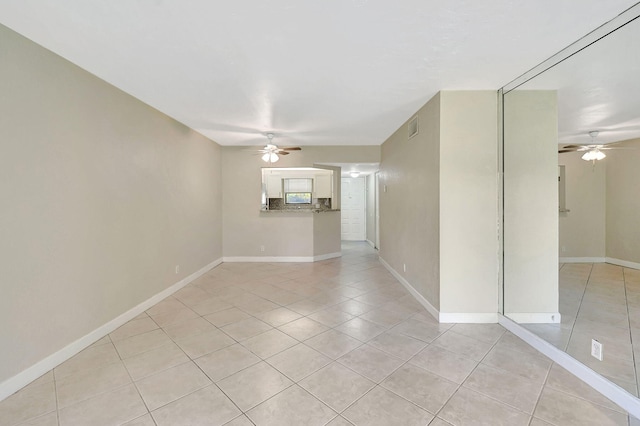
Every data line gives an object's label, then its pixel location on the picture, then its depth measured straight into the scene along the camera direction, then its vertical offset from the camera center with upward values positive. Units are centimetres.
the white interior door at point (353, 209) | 869 +1
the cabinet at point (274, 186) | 667 +64
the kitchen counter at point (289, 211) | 564 -3
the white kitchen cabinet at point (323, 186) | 649 +63
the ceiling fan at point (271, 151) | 446 +105
